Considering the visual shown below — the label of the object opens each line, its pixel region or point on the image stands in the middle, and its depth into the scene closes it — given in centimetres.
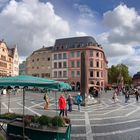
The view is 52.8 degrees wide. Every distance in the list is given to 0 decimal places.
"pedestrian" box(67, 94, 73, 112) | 1184
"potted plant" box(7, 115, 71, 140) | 541
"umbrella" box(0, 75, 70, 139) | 506
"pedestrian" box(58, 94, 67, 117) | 946
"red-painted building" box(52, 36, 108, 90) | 4225
